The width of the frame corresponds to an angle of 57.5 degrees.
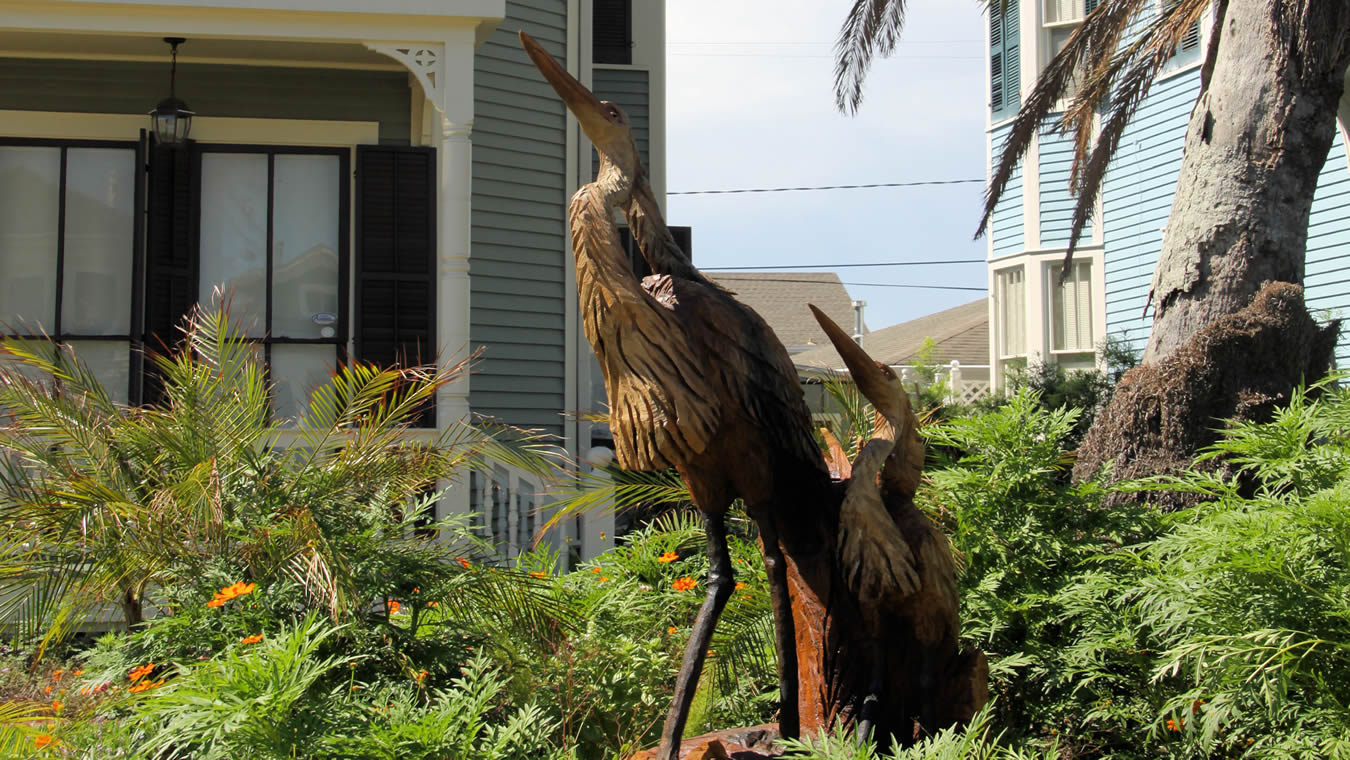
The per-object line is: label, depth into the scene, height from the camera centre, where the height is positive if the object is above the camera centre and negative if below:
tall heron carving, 3.18 +0.10
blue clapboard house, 15.94 +2.79
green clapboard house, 8.43 +1.72
